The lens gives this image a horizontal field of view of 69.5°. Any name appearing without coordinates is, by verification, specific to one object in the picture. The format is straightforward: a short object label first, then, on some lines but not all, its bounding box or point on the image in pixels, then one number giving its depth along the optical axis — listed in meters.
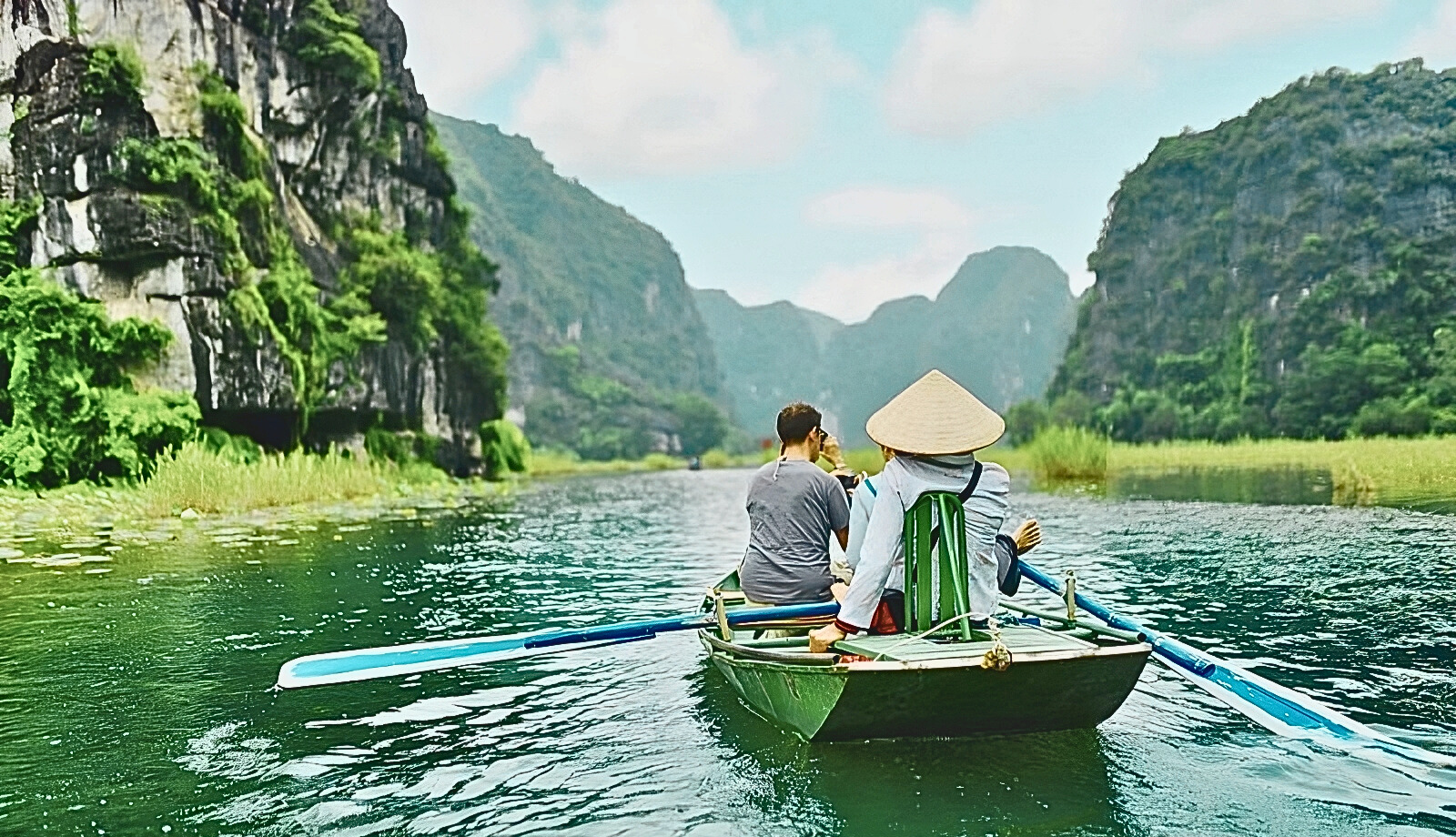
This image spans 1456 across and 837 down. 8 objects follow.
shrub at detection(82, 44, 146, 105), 21.36
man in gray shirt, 6.06
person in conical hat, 4.80
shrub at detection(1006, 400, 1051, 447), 69.00
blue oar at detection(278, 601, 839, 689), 5.47
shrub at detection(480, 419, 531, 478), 37.97
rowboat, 4.21
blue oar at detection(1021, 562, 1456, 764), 4.47
